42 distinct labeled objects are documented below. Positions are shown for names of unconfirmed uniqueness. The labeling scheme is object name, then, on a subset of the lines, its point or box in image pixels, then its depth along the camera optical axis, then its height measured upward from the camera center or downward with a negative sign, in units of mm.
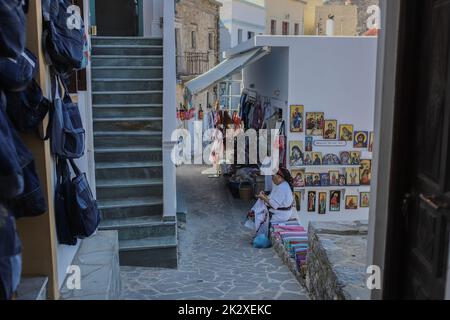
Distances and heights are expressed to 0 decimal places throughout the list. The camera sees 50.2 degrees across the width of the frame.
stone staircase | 6883 -908
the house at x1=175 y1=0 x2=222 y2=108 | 22317 +2705
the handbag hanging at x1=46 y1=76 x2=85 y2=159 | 3732 -304
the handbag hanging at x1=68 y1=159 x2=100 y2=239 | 4020 -1001
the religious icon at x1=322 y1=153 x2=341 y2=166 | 8742 -1183
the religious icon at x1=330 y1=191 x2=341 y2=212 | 8875 -1976
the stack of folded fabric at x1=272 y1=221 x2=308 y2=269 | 6230 -2124
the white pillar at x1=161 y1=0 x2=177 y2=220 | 7234 -242
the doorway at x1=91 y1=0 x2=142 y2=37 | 11930 +1806
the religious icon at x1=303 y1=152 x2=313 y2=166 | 8711 -1181
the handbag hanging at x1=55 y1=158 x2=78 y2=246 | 3932 -938
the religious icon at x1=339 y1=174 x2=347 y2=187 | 8812 -1532
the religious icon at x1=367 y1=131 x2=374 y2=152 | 8820 -903
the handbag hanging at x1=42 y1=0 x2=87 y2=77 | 3712 +429
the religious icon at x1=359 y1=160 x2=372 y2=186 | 8828 -1406
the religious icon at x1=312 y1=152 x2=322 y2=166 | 8711 -1163
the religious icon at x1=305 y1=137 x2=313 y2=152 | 8680 -892
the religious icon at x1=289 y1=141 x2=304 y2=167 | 8656 -1071
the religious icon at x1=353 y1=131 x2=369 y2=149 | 8773 -818
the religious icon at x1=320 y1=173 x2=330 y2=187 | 8767 -1550
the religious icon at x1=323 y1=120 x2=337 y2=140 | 8719 -658
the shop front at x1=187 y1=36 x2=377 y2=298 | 8648 -530
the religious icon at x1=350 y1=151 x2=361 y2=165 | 8773 -1145
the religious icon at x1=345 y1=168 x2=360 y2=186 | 8781 -1494
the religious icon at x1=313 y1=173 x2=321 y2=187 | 8750 -1567
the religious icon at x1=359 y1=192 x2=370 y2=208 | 8953 -1947
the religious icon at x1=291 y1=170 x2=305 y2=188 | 8742 -1568
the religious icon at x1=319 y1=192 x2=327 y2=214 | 8852 -2010
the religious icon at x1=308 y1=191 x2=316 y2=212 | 8820 -1968
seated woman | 8180 -1904
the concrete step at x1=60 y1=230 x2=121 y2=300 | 3938 -1639
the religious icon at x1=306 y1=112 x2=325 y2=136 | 8672 -514
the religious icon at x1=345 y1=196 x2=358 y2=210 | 8945 -2004
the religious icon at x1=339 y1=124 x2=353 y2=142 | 8742 -693
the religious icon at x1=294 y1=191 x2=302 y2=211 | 8781 -1922
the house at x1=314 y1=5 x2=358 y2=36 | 18609 +2906
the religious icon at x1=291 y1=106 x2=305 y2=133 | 8641 -463
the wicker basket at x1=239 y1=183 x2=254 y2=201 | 11570 -2349
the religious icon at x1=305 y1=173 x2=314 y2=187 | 8750 -1566
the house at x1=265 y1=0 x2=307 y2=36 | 32656 +5231
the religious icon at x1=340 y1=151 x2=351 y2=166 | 8773 -1146
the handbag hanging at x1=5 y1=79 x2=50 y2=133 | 3279 -122
